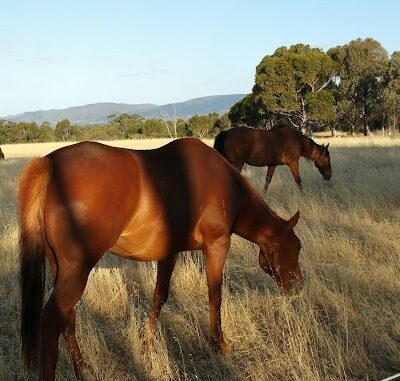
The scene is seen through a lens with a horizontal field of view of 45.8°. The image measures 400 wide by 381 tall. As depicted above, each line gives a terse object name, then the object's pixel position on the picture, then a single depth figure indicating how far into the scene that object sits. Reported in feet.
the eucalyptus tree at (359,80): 140.56
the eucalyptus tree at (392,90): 124.99
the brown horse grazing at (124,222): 9.41
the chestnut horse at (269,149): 38.47
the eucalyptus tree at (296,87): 132.77
